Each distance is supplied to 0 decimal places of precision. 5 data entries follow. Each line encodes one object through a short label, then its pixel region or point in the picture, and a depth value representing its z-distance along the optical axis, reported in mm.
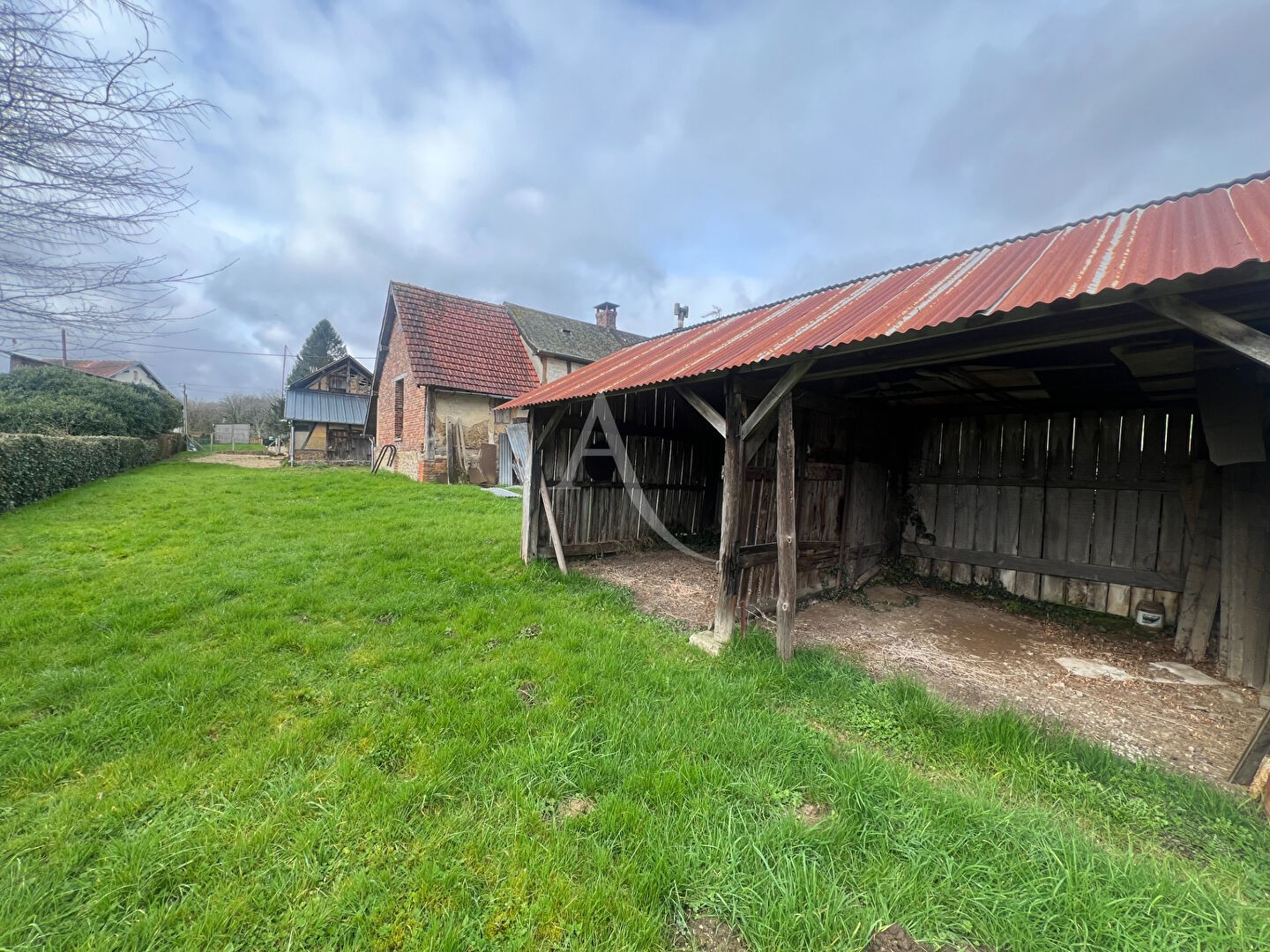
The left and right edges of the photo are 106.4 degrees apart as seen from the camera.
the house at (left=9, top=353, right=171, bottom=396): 31173
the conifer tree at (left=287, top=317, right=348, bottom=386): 51625
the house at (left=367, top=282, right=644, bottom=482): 12961
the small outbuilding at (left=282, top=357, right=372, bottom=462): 22859
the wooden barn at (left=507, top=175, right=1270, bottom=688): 2568
